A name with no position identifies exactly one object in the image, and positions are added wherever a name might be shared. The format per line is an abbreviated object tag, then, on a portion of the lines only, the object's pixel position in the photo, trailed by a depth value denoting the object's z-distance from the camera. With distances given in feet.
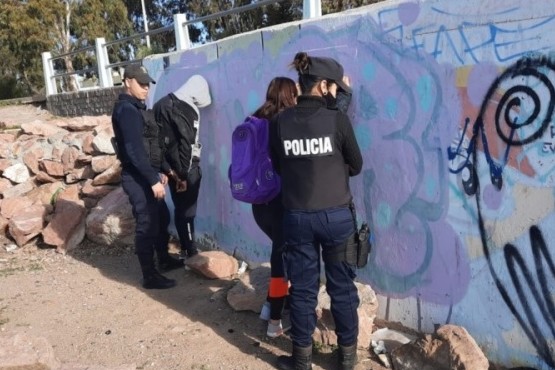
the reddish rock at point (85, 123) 28.96
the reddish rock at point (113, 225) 20.17
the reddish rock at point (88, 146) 24.69
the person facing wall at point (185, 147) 16.11
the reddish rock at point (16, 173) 25.88
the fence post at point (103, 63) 35.70
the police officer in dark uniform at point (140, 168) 14.71
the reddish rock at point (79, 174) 24.29
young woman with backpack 11.43
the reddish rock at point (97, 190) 22.58
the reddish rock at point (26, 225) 21.47
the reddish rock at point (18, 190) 25.17
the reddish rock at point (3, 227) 22.68
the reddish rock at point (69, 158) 25.05
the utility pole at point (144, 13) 124.49
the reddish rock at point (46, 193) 23.71
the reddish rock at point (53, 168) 25.17
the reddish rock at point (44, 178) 25.20
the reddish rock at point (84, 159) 24.61
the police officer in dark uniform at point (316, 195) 9.87
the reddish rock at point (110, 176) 22.56
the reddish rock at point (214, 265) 16.16
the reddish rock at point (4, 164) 26.18
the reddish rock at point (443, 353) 9.94
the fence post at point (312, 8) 14.42
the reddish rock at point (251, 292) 13.92
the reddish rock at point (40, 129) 30.07
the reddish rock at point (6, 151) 27.25
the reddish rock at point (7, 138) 29.97
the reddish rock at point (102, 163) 23.35
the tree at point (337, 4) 66.28
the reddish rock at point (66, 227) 20.80
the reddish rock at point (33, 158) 26.09
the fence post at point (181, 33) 20.71
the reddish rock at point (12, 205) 23.41
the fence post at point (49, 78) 45.06
